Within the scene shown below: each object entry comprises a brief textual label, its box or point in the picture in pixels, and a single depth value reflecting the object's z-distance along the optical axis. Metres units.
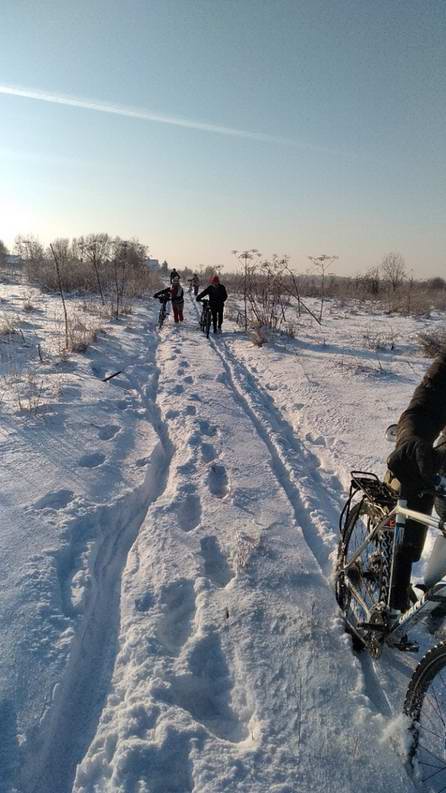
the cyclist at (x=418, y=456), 1.86
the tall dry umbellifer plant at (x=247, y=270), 14.28
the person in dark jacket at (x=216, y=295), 12.95
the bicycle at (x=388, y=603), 1.76
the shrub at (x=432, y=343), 9.99
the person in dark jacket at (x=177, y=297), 14.36
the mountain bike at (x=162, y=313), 14.62
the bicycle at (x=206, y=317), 13.30
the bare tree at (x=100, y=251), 20.68
